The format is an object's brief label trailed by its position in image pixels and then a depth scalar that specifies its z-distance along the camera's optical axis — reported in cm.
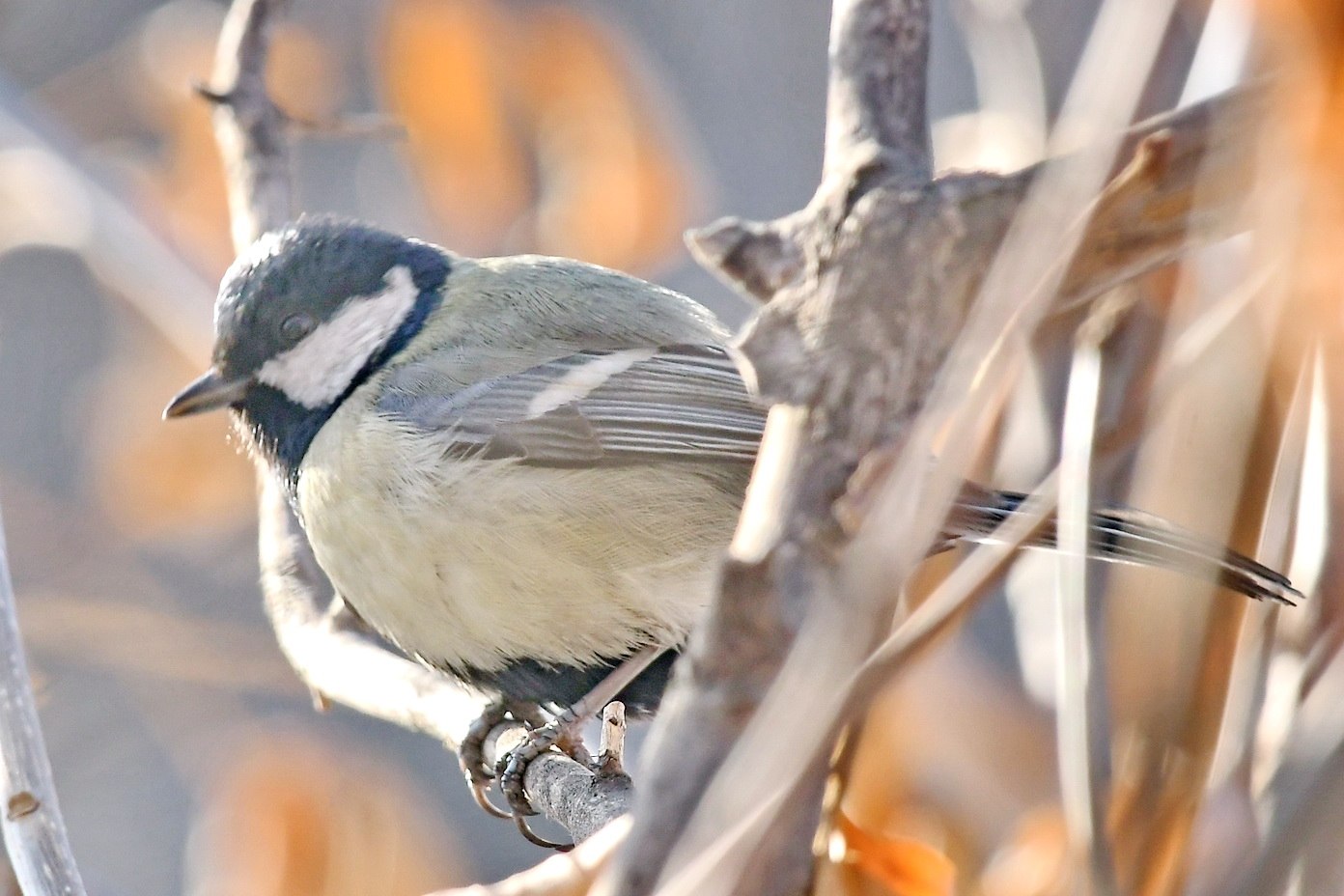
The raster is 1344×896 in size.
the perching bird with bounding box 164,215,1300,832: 250
